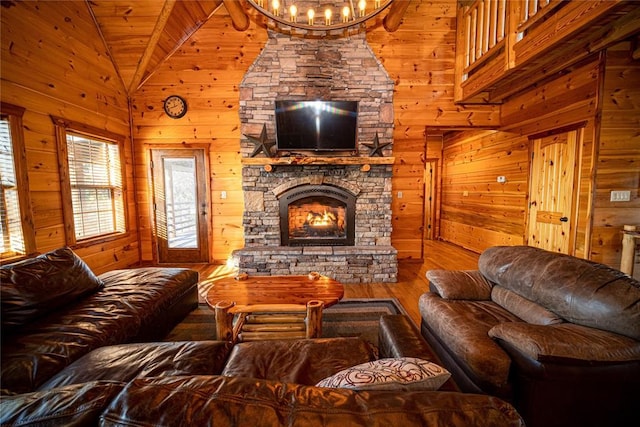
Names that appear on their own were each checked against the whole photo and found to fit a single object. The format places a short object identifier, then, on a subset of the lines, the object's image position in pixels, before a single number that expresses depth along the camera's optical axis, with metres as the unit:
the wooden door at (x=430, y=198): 6.78
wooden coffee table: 1.98
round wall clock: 4.19
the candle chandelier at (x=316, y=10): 3.80
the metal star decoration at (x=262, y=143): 3.84
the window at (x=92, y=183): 3.25
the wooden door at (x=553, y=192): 3.34
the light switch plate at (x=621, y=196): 2.92
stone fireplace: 3.95
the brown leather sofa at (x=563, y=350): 1.20
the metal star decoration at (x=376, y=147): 3.87
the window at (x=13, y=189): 2.57
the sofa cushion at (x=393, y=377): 0.76
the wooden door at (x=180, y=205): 4.32
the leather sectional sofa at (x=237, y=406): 0.57
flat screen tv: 3.82
